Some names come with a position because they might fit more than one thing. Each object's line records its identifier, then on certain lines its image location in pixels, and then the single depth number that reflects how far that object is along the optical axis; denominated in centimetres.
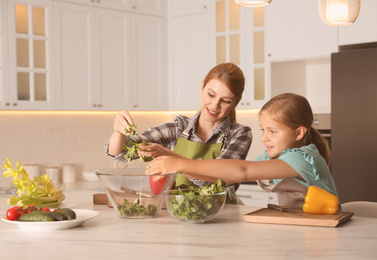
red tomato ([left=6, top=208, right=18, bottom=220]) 172
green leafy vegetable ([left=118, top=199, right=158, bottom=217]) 186
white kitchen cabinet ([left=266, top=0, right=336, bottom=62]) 414
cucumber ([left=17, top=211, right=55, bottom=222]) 168
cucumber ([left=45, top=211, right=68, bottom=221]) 170
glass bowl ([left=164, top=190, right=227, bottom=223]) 171
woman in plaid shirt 246
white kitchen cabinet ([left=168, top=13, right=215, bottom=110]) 488
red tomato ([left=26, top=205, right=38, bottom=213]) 180
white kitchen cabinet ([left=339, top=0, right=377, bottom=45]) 385
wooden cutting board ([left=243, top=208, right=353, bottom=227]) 170
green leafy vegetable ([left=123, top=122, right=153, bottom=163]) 193
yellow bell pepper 179
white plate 167
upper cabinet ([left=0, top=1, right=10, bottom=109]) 405
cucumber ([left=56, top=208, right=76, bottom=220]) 172
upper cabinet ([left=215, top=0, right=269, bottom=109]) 454
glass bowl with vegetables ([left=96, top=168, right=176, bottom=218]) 179
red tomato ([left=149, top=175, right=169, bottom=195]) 181
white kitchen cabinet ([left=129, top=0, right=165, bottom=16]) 494
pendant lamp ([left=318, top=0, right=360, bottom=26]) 224
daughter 189
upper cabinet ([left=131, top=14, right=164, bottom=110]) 495
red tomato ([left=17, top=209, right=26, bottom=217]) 175
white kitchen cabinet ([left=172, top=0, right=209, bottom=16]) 489
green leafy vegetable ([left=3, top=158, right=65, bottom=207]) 193
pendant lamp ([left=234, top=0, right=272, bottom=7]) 216
